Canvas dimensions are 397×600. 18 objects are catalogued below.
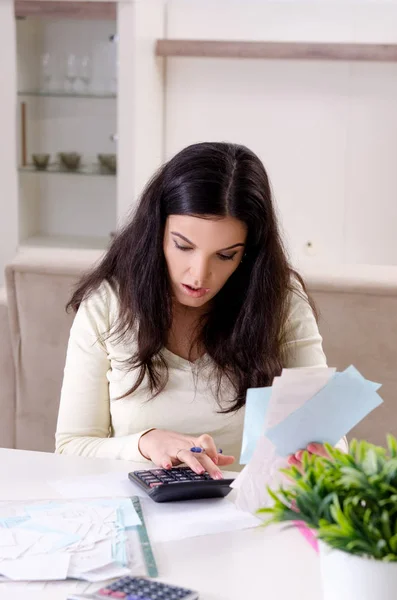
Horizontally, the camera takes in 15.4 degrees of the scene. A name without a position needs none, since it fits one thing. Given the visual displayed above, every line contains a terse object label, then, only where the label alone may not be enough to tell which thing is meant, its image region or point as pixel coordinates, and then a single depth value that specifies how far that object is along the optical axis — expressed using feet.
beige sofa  14.46
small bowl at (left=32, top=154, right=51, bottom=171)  22.05
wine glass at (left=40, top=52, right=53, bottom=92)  22.05
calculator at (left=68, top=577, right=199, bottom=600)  6.80
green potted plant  5.79
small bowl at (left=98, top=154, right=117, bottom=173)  21.88
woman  11.38
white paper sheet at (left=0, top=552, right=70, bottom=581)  7.31
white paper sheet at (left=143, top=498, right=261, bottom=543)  8.37
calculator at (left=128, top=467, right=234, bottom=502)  9.06
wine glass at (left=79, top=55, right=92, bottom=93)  21.83
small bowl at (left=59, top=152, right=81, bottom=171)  22.08
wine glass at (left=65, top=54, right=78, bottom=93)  21.88
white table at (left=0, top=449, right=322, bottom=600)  7.19
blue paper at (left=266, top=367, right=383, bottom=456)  7.61
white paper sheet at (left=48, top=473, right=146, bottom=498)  9.21
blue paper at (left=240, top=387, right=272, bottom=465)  7.86
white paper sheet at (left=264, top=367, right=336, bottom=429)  7.59
